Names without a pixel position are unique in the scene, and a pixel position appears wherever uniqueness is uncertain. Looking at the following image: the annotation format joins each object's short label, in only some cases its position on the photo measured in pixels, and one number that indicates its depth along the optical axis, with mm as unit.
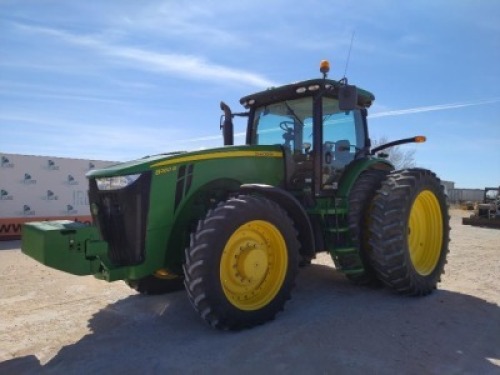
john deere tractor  4293
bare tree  40603
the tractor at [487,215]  17516
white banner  13695
